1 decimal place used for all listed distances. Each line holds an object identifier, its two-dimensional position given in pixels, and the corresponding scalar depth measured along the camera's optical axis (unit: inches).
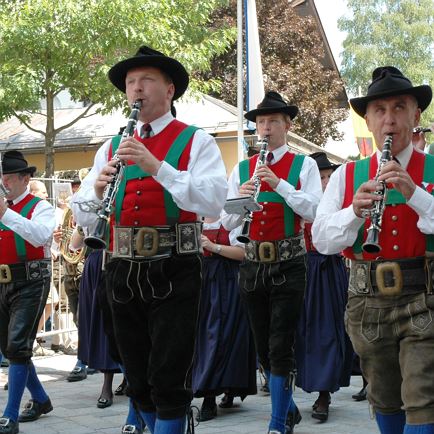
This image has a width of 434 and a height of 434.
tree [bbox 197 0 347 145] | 1021.2
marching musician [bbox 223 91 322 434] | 251.4
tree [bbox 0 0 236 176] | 629.9
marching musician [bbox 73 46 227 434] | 184.9
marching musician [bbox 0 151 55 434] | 257.3
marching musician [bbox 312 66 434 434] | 164.7
